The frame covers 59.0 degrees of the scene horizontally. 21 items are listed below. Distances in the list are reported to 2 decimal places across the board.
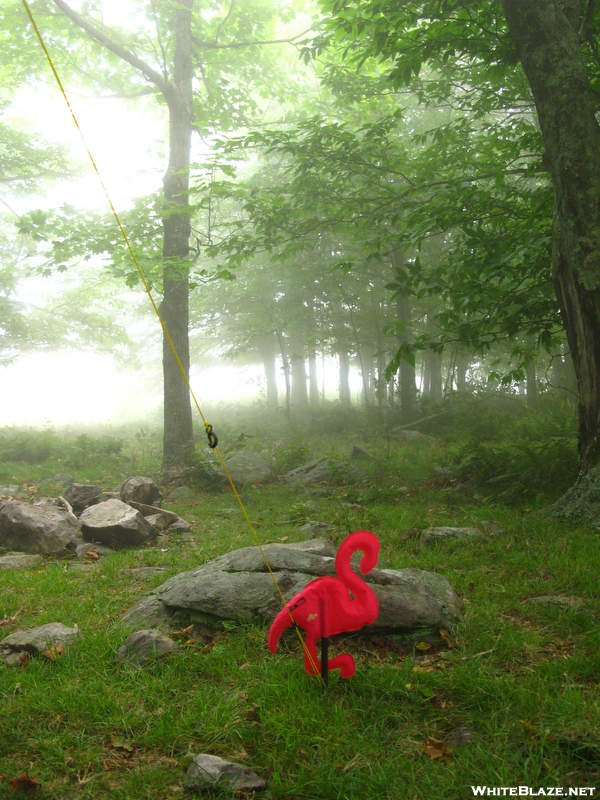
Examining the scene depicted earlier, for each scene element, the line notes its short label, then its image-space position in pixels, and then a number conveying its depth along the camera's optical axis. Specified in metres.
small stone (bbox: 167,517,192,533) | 6.79
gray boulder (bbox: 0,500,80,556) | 5.99
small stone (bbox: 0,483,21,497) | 9.28
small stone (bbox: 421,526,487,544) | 5.46
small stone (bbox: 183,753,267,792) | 2.36
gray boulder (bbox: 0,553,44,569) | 5.51
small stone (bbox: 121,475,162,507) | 7.84
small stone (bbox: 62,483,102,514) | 7.49
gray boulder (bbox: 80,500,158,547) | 6.23
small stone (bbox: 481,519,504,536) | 5.60
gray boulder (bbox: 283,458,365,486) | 8.77
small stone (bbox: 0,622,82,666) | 3.55
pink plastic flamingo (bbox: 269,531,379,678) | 3.06
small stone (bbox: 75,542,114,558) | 5.93
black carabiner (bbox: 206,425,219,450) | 3.59
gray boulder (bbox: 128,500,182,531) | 6.80
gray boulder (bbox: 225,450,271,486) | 9.52
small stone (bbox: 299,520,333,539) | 6.18
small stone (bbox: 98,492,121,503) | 7.66
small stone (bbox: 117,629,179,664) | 3.45
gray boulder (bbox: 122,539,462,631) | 3.67
